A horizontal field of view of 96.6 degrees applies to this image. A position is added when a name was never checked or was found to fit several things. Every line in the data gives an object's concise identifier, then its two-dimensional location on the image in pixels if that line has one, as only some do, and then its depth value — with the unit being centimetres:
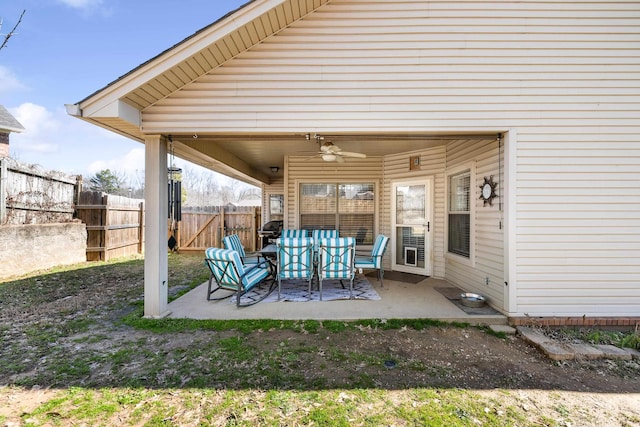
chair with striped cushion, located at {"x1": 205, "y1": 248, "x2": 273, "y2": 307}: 416
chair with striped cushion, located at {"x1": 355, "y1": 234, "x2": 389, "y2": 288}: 533
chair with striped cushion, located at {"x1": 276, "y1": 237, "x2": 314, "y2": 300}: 450
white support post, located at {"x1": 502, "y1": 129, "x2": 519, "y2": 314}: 377
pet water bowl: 413
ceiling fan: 481
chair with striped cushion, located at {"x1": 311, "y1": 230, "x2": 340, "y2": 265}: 634
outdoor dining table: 536
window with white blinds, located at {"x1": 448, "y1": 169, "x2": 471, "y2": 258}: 505
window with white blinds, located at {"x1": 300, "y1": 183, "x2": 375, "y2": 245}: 710
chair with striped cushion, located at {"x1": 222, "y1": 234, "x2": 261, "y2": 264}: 540
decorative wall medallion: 420
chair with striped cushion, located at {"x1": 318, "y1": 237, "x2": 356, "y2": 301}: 457
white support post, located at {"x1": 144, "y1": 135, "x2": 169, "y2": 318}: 386
